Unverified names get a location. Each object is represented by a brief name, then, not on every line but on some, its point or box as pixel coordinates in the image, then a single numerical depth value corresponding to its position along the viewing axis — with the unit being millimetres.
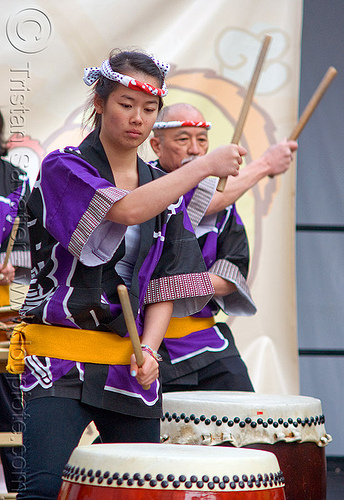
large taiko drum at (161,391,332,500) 11845
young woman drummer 11445
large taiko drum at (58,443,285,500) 11145
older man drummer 12550
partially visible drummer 12806
